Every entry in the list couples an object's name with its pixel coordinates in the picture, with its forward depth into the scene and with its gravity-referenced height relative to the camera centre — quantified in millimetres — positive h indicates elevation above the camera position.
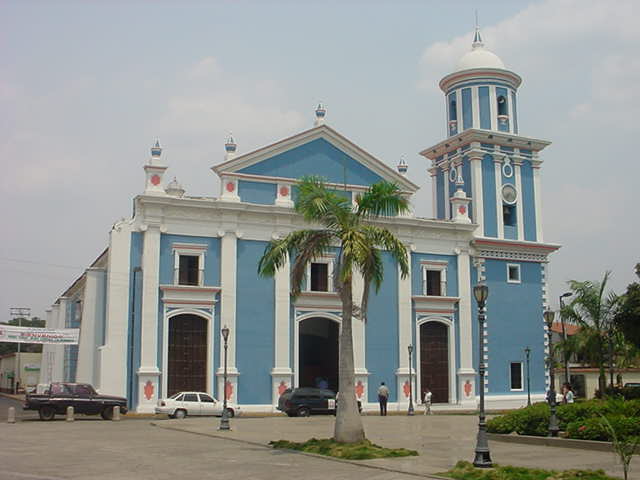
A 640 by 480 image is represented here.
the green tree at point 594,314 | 36500 +2668
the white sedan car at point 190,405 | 31062 -1417
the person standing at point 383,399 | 33719 -1235
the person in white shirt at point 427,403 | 36188 -1557
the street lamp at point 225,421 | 24031 -1579
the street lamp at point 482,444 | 14734 -1415
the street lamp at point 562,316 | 38272 +2645
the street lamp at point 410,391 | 34938 -960
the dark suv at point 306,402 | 32875 -1333
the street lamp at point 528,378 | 39031 -404
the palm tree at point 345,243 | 19047 +3198
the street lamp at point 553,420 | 19703 -1250
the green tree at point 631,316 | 26781 +1882
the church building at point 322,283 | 34156 +4143
